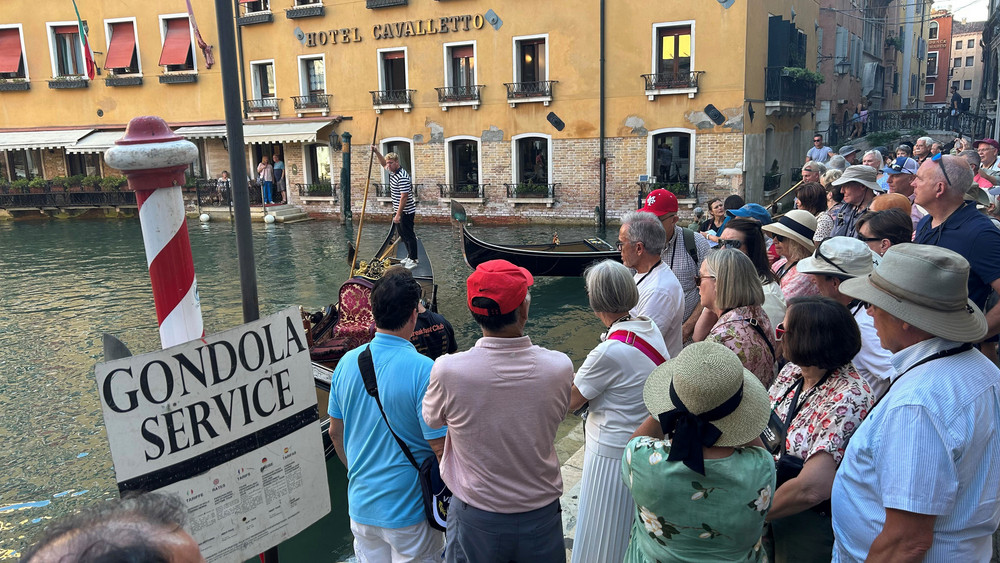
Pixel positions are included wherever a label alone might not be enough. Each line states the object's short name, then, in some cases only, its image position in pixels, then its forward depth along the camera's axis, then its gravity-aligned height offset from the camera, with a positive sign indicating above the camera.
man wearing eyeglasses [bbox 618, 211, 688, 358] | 2.58 -0.54
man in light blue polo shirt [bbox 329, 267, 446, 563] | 1.92 -0.80
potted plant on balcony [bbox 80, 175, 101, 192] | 17.19 -0.90
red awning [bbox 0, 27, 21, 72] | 17.44 +2.37
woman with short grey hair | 1.97 -0.75
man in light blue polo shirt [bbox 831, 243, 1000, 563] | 1.28 -0.57
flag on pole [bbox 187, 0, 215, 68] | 15.34 +2.09
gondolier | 8.02 -0.73
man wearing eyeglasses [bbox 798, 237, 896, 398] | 2.22 -0.46
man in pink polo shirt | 1.74 -0.71
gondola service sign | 1.55 -0.68
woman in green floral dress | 1.40 -0.66
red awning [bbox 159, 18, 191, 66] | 16.38 +2.29
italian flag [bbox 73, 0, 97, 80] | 16.25 +2.02
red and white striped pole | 1.80 -0.18
